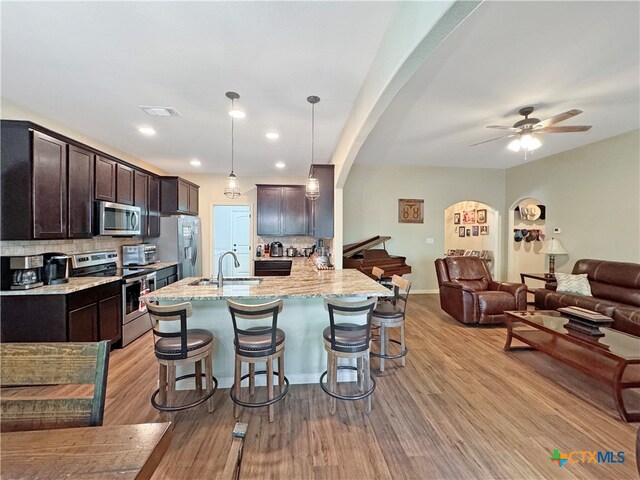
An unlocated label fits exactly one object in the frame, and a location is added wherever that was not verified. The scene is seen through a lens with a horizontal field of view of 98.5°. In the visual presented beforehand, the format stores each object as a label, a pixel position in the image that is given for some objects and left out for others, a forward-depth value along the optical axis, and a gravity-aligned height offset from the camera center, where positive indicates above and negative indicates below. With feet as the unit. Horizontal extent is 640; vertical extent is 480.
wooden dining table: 2.49 -2.12
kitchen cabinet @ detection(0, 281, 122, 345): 8.63 -2.59
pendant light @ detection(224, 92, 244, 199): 10.19 +1.95
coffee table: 7.14 -3.64
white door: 21.18 +0.33
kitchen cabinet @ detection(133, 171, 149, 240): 14.42 +2.23
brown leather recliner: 13.58 -2.78
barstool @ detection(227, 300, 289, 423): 6.53 -2.68
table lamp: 16.49 -0.70
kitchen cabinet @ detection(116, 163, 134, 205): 12.90 +2.57
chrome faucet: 8.55 -1.28
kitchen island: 8.13 -2.54
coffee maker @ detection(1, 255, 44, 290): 8.61 -1.16
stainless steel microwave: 11.55 +0.80
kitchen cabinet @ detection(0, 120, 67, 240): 8.48 +1.76
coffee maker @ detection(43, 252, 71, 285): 9.34 -1.08
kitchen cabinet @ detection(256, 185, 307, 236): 19.67 +1.96
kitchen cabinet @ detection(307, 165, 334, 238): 14.10 +1.83
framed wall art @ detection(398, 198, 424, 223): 21.02 +2.13
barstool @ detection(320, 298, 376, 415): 6.95 -2.73
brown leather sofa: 11.16 -2.71
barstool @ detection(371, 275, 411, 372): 9.12 -2.62
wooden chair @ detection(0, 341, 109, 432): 3.51 -1.75
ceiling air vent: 10.05 +4.69
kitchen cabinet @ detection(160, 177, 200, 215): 16.61 +2.52
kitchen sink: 9.18 -1.56
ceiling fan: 10.62 +4.30
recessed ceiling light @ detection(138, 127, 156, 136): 11.98 +4.72
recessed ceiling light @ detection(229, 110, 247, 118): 10.05 +4.60
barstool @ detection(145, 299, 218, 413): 6.57 -2.88
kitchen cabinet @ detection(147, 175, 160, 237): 15.76 +1.65
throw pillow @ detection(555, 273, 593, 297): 13.53 -2.28
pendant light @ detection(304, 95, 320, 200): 9.30 +2.03
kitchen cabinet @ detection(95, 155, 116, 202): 11.55 +2.50
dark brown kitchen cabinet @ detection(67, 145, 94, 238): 10.19 +1.69
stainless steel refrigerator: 16.38 -0.31
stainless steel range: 11.41 -1.92
